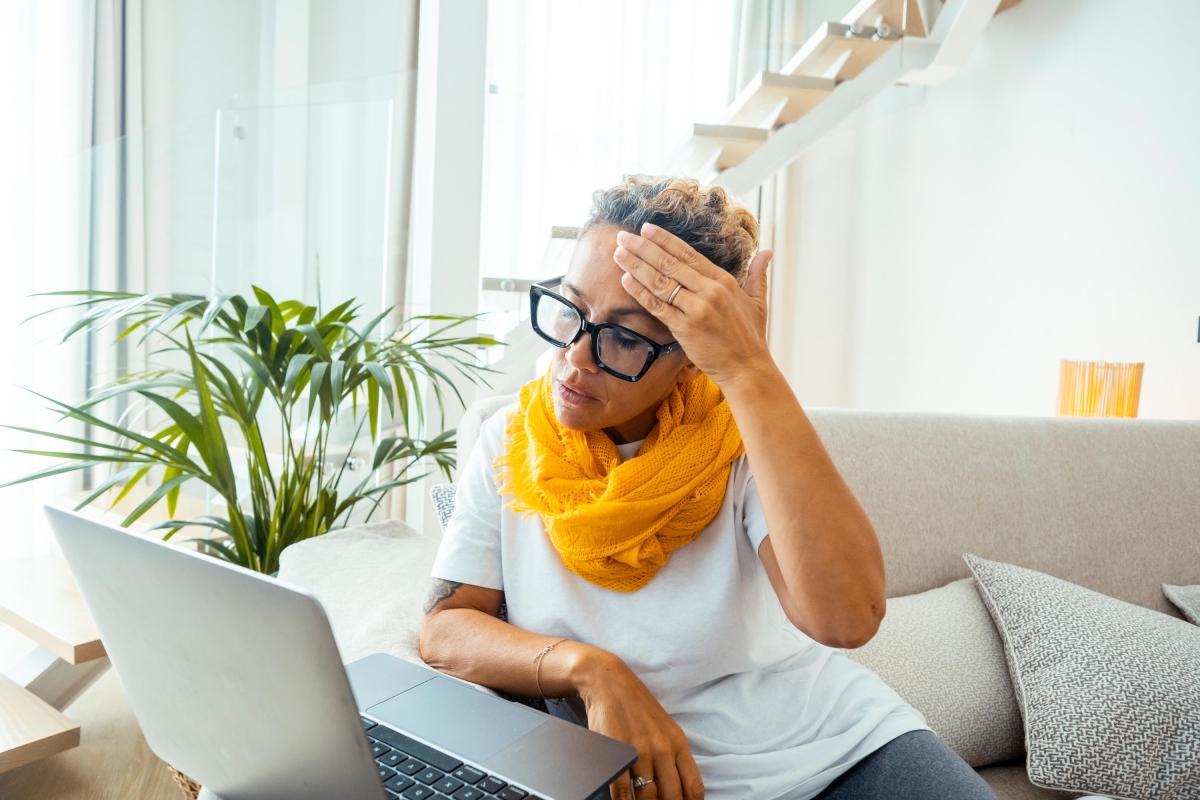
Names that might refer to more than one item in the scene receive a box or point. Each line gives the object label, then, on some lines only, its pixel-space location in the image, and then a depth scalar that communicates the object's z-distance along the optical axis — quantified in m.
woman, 0.84
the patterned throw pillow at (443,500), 1.31
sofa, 1.52
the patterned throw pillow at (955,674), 1.24
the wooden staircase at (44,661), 1.54
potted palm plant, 1.45
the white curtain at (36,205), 2.08
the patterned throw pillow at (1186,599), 1.47
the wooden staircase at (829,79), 2.90
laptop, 0.53
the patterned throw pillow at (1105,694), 1.12
